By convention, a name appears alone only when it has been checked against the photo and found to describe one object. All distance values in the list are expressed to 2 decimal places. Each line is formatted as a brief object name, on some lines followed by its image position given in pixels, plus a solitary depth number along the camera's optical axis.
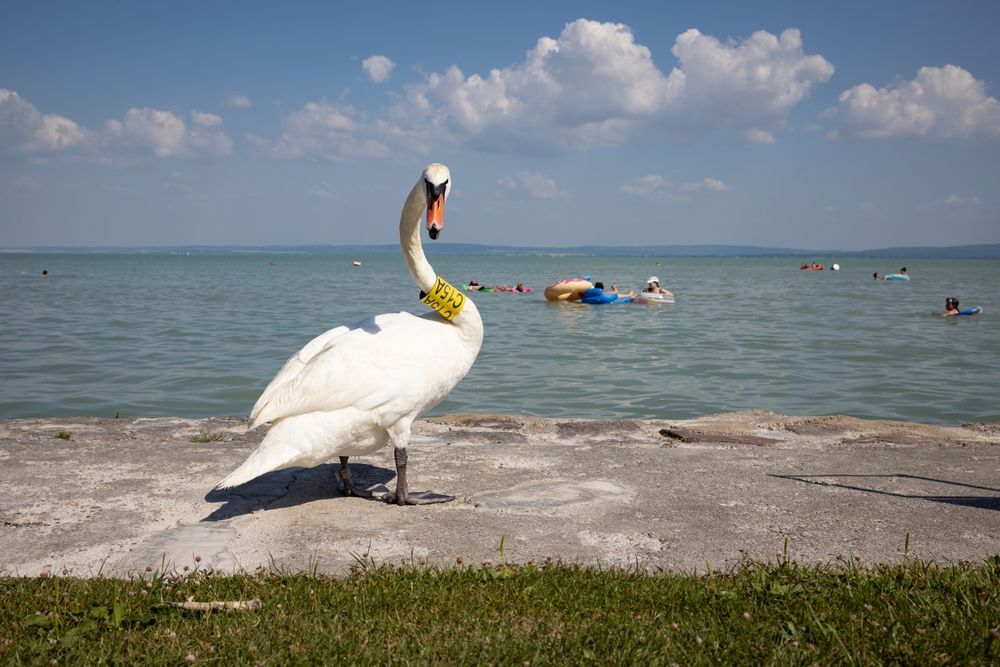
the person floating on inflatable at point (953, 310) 27.75
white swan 5.36
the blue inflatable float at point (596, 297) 34.16
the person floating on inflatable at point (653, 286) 34.00
